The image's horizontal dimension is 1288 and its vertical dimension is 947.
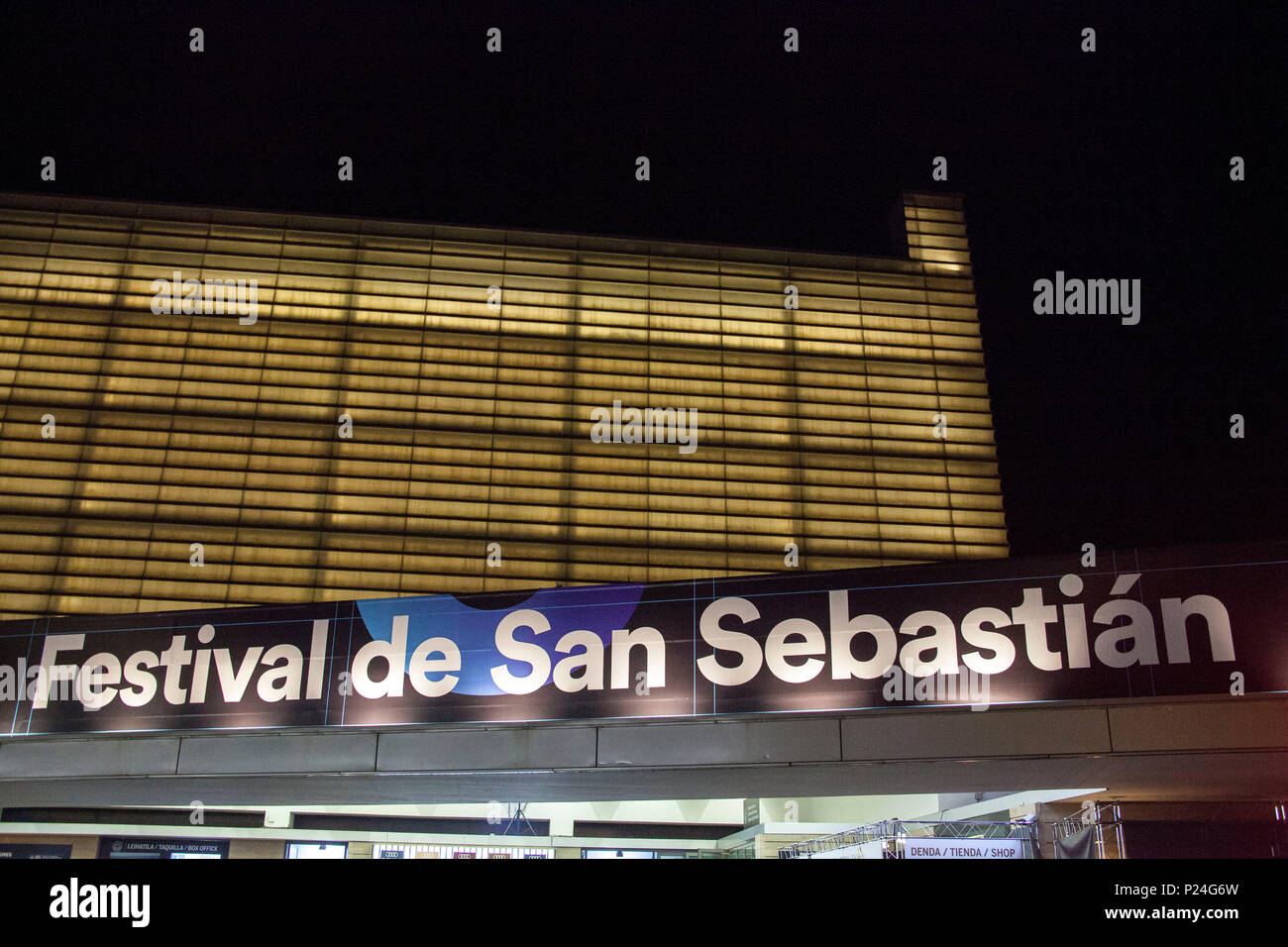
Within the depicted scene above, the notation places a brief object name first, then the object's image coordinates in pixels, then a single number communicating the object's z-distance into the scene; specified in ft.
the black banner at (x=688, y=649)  30.58
